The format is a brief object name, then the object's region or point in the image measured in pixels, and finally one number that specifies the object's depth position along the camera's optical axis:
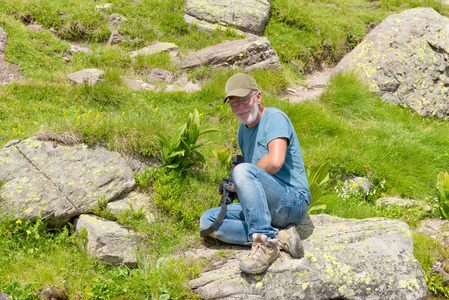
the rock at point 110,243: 4.52
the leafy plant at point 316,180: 5.45
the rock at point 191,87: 9.13
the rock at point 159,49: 10.49
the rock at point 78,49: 9.99
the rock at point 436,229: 5.47
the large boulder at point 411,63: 9.97
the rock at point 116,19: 11.34
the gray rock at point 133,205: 5.06
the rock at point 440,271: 4.85
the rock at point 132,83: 8.95
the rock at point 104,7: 11.70
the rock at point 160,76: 9.53
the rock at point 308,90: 9.71
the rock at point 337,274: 3.80
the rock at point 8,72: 8.13
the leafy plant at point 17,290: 3.68
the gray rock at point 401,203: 6.46
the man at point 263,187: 3.80
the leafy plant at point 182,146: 5.41
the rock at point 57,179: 4.76
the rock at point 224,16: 12.10
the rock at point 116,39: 10.79
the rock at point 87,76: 8.21
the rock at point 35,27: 10.45
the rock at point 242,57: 10.02
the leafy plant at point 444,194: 6.00
